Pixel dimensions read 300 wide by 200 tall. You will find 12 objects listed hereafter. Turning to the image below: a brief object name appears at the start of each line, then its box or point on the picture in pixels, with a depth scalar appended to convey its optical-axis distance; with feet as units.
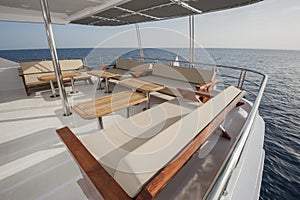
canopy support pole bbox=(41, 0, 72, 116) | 6.92
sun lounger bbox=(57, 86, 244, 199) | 2.19
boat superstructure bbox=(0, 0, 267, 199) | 3.69
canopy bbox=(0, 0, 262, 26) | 11.64
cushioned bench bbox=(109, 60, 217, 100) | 9.30
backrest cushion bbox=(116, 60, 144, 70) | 15.09
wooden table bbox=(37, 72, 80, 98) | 10.48
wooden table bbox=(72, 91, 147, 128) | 5.32
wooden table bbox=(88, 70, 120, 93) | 11.46
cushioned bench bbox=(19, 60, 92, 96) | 12.10
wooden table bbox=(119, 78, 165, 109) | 7.78
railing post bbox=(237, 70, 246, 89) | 8.75
